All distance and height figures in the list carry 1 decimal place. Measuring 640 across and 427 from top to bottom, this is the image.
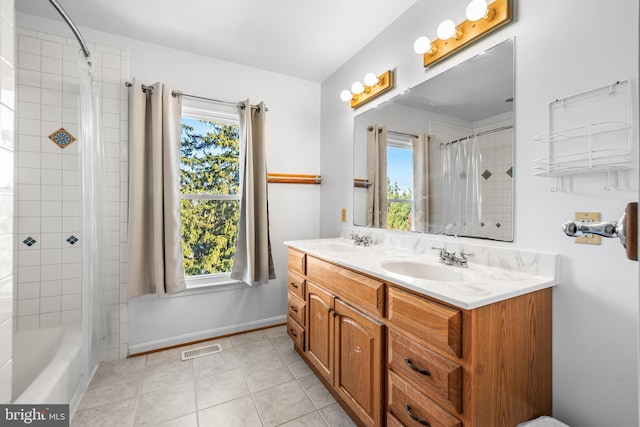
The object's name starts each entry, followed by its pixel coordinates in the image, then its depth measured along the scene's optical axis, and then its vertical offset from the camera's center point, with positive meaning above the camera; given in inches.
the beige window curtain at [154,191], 79.6 +6.1
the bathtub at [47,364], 50.2 -32.8
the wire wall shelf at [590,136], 37.0 +11.0
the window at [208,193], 94.3 +6.5
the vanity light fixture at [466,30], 48.6 +35.9
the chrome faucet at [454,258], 54.1 -9.7
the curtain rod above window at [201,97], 81.3 +37.4
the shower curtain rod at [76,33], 52.3 +39.3
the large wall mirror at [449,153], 51.3 +13.3
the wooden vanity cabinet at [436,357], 35.6 -22.3
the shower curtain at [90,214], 65.4 -0.5
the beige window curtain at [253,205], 93.0 +2.3
